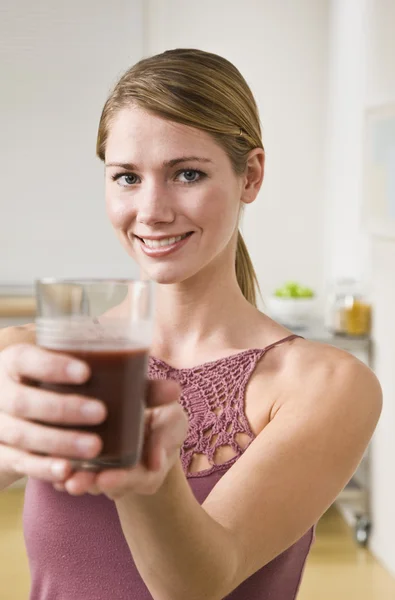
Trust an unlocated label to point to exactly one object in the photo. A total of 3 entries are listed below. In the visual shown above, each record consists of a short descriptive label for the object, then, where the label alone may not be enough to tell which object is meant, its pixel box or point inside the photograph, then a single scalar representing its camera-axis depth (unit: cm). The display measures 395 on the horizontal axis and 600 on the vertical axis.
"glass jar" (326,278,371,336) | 432
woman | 129
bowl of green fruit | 478
